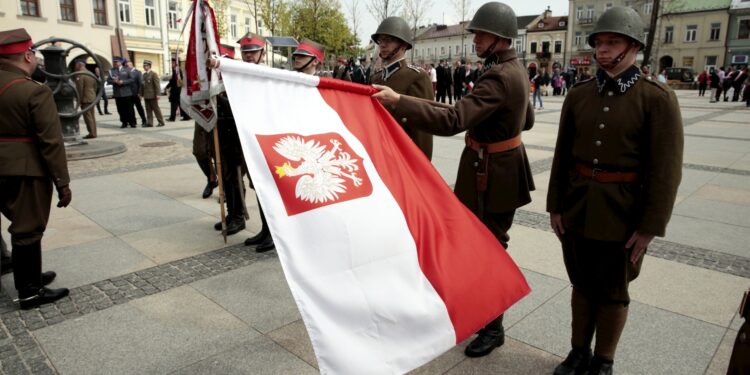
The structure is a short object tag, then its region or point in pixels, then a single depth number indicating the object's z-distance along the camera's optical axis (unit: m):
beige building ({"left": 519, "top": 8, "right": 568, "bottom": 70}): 71.38
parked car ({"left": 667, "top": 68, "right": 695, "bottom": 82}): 39.09
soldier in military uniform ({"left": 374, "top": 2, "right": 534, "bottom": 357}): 2.63
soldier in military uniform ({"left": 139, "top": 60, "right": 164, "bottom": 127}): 14.05
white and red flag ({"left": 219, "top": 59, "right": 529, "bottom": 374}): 2.05
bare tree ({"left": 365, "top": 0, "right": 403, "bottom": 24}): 27.92
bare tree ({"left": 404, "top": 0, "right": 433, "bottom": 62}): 33.77
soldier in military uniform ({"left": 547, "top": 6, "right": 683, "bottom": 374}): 2.37
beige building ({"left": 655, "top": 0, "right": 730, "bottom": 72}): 54.84
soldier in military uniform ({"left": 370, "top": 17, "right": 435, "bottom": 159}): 3.71
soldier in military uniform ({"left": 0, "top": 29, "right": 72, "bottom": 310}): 3.46
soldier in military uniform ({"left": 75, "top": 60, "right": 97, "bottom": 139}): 11.70
